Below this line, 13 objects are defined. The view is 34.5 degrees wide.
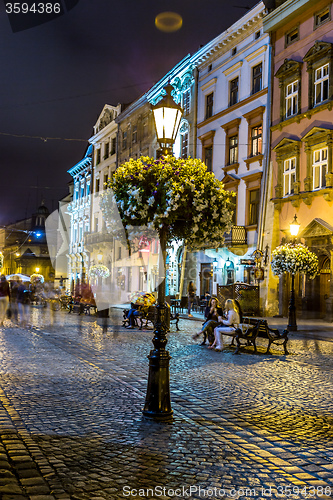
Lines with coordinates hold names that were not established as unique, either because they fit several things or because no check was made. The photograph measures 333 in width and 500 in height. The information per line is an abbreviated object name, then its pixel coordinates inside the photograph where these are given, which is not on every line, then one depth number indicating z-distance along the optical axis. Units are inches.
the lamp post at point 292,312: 741.9
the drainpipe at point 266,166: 1055.6
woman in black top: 568.7
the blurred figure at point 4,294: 784.9
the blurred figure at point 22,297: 1390.3
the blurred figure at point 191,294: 1122.7
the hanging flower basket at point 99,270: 1471.5
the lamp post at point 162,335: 263.6
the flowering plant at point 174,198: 313.3
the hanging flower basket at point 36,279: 1866.1
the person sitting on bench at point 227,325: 538.9
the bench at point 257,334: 521.6
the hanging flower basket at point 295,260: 762.2
